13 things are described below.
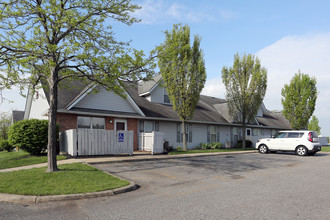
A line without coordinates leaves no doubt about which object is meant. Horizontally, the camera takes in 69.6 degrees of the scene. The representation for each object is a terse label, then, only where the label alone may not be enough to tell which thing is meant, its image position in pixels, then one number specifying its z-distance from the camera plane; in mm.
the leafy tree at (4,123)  35250
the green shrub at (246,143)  27359
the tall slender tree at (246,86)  23766
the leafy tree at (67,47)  8383
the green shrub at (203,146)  23000
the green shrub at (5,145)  23169
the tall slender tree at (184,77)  18516
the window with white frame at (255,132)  30938
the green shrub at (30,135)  13133
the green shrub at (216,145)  24020
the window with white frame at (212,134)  24797
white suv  17719
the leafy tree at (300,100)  30234
